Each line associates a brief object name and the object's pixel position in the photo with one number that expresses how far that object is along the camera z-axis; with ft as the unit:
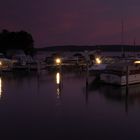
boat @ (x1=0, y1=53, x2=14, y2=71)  119.21
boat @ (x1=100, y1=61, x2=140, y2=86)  81.41
